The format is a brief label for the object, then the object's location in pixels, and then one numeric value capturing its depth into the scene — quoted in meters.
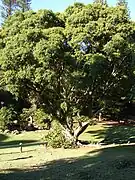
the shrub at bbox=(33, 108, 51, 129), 28.64
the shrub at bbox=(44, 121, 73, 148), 20.16
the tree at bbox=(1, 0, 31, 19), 47.35
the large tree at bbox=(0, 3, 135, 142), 17.92
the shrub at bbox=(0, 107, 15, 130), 27.95
